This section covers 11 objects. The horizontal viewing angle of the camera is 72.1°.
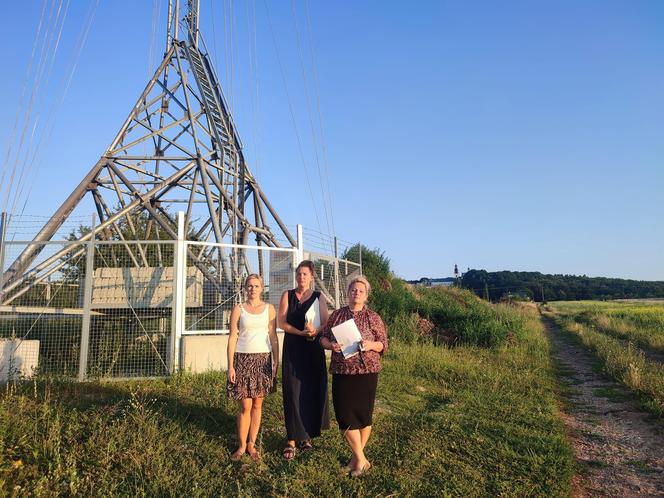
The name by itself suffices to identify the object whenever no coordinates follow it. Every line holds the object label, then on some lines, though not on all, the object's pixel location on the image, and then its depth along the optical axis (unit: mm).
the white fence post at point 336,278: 11538
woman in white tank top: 4285
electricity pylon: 10836
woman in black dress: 4453
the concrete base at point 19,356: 7043
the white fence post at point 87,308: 7008
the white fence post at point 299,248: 9187
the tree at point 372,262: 18903
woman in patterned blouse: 4004
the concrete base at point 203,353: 7520
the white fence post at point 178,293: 7520
